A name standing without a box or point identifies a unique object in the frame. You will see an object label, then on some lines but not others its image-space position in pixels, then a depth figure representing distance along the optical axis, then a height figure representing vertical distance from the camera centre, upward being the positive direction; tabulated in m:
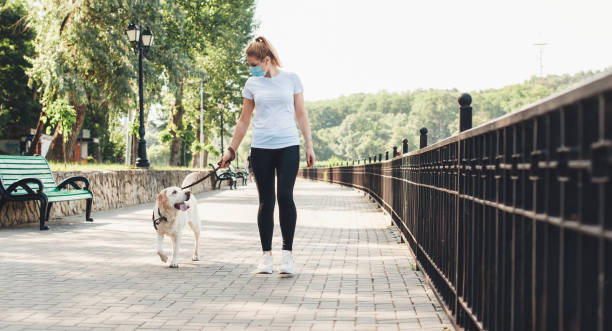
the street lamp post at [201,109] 45.19 +4.35
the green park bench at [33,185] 9.47 -0.31
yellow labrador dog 6.05 -0.48
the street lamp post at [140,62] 18.67 +3.15
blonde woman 5.75 +0.28
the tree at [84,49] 21.00 +4.09
